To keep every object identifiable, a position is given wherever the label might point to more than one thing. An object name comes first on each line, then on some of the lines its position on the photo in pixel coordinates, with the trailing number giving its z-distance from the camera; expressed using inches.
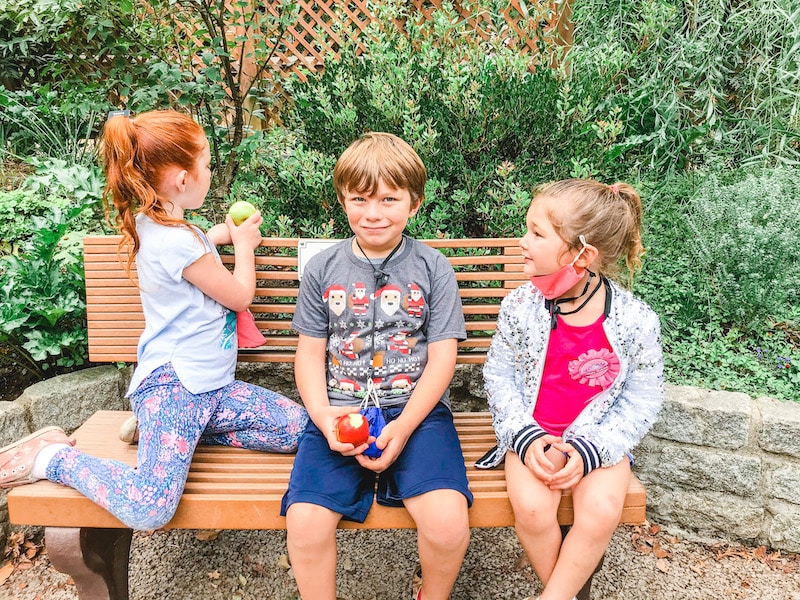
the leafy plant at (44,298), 101.0
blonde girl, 74.0
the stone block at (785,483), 97.2
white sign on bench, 95.0
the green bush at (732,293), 109.3
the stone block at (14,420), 96.2
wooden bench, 73.8
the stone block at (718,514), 102.0
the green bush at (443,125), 113.7
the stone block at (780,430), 95.8
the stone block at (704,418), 98.2
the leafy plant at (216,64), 130.2
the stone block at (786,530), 99.9
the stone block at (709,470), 99.7
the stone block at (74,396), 100.3
